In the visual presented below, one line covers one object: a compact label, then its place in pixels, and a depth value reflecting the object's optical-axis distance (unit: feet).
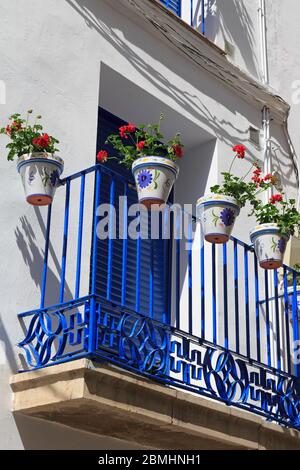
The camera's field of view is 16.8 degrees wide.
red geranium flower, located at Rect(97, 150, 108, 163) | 22.68
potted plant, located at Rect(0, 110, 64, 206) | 21.61
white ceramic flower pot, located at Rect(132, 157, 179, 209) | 22.39
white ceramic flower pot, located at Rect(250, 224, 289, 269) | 25.09
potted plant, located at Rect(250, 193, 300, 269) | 25.12
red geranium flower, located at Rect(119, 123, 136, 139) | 23.07
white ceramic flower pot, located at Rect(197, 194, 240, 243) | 23.81
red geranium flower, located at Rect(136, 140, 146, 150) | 22.84
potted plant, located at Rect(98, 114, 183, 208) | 22.40
